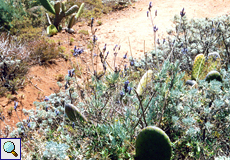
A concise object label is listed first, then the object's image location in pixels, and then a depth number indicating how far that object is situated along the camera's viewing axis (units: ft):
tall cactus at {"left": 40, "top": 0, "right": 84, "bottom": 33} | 25.49
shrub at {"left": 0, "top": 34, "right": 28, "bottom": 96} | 14.20
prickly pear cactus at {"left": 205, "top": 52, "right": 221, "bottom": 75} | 11.46
